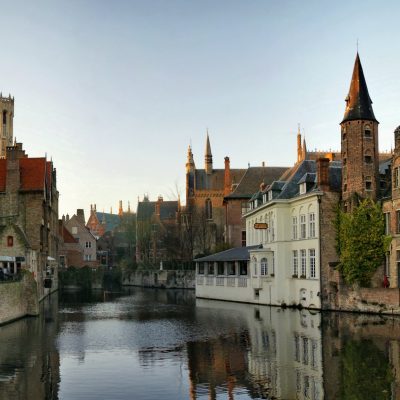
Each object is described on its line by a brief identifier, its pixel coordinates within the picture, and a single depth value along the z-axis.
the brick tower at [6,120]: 134.50
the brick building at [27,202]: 50.46
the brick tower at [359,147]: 42.47
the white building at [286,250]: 43.82
